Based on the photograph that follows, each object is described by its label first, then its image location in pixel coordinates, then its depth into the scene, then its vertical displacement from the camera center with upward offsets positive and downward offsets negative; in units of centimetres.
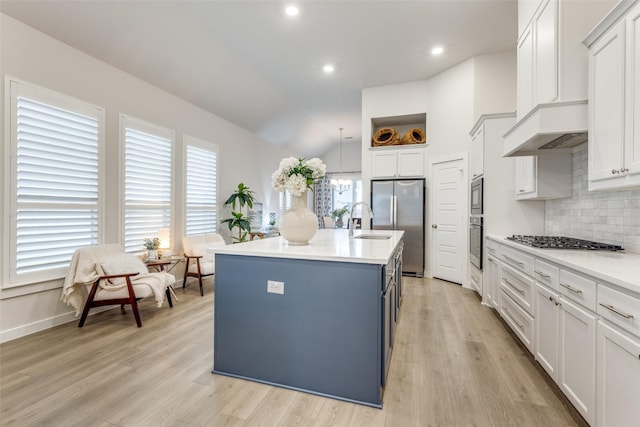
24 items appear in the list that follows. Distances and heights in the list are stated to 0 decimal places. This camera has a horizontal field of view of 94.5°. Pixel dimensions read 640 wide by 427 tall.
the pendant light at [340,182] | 798 +91
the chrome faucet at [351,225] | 306 -10
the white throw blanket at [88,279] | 302 -71
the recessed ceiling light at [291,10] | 343 +241
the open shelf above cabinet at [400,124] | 566 +193
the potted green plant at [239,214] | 574 +0
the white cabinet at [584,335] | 125 -64
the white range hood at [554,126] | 208 +69
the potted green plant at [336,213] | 928 +8
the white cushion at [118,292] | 309 -85
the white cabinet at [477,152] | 392 +92
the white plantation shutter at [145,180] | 388 +46
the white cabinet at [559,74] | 211 +110
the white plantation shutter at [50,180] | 278 +32
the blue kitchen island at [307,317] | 179 -67
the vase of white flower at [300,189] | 229 +21
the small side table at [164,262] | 377 -65
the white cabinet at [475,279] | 396 -87
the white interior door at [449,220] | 479 -5
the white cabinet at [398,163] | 550 +102
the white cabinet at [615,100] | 162 +72
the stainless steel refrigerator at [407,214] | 538 +5
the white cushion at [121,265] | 312 -59
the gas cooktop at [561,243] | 216 -20
